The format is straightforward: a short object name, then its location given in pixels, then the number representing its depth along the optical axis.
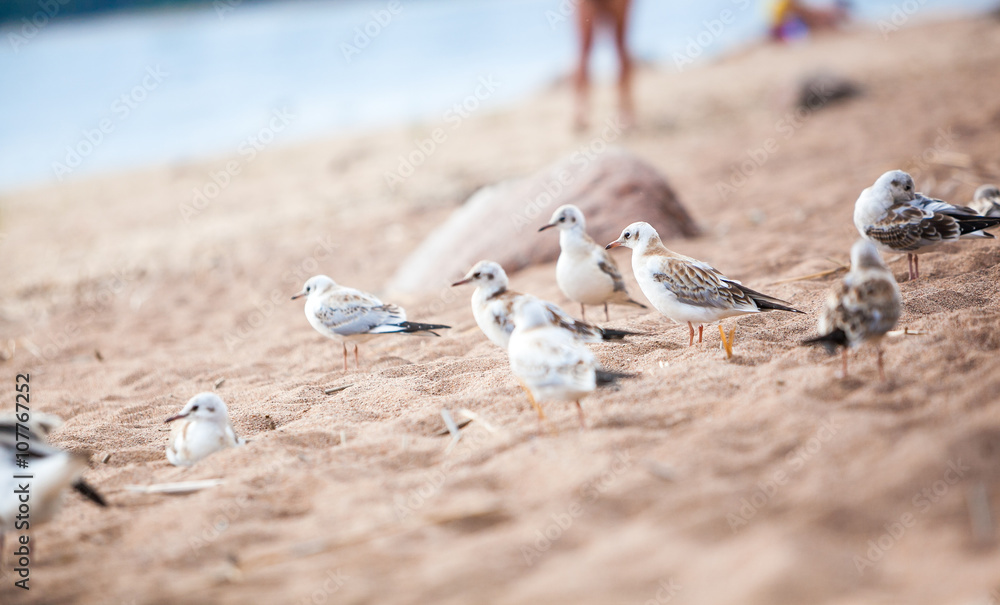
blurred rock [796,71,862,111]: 13.58
